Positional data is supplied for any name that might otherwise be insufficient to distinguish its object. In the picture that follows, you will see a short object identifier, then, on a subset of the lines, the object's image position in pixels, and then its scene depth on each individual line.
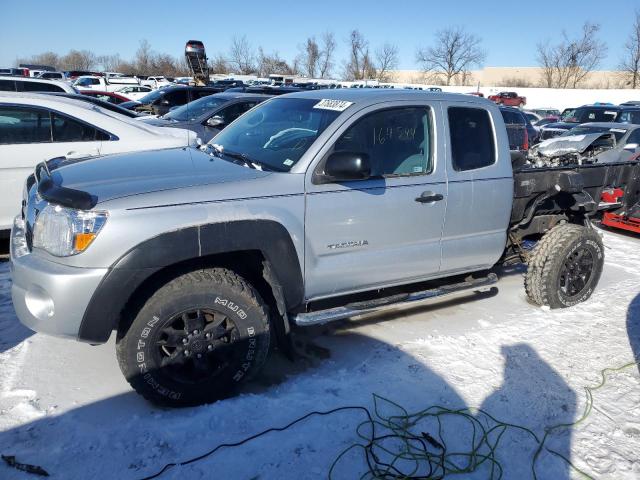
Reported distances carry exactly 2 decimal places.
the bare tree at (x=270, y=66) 68.31
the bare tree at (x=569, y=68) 58.18
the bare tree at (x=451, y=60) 69.09
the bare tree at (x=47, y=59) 89.68
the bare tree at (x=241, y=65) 68.21
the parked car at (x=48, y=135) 5.17
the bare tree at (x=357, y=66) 70.69
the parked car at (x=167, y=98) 14.97
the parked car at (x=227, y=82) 33.80
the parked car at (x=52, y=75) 30.58
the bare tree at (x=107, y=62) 86.88
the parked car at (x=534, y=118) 23.34
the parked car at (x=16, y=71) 30.77
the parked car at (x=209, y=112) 9.28
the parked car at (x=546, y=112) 27.39
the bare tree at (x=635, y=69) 51.75
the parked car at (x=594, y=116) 15.95
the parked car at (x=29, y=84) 11.08
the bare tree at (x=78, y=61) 84.95
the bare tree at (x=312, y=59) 72.44
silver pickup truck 2.76
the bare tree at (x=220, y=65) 65.69
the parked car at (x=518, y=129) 12.64
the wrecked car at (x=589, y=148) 6.74
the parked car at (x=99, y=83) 32.06
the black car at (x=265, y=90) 14.88
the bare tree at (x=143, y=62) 73.31
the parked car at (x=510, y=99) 35.81
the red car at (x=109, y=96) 18.09
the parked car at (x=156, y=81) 37.73
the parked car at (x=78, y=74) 41.27
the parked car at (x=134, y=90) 29.02
